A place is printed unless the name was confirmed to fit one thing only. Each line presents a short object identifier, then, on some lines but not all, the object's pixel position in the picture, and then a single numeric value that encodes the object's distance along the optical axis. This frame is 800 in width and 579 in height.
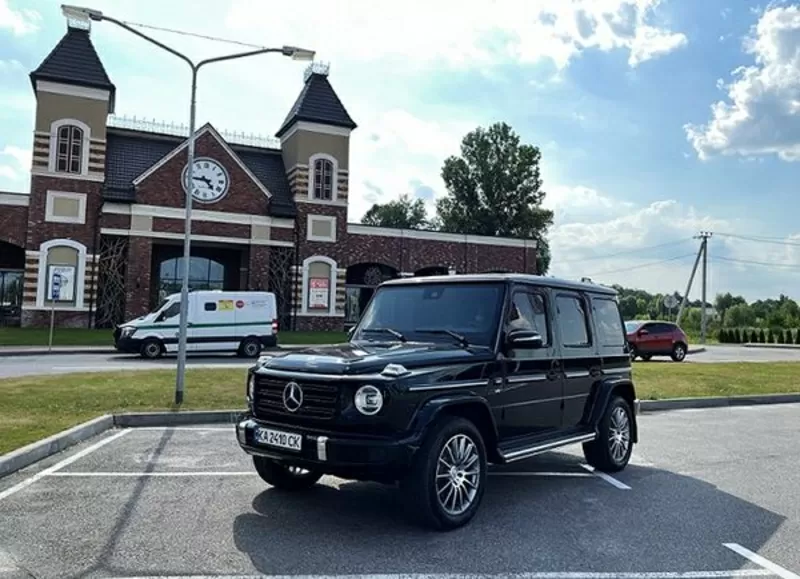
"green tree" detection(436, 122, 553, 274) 65.75
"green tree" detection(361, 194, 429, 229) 80.62
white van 21.42
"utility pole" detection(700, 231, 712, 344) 47.25
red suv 25.38
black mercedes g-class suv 4.92
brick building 31.66
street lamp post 10.86
